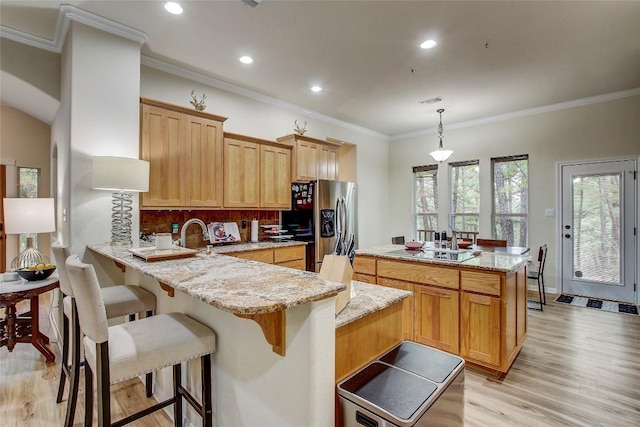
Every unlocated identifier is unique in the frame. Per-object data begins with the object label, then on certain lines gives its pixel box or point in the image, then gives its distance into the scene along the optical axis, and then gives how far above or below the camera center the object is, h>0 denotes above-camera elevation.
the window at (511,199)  5.18 +0.27
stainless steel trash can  1.05 -0.64
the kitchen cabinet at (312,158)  4.34 +0.85
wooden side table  2.59 -0.94
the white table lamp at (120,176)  2.37 +0.30
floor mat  4.07 -1.22
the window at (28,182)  4.41 +0.48
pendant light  4.63 +0.92
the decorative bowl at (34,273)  2.67 -0.50
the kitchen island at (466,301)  2.41 -0.71
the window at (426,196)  6.15 +0.38
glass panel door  4.33 -0.21
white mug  2.01 -0.17
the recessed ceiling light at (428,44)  2.97 +1.65
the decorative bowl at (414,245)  3.30 -0.32
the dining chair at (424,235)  6.20 -0.40
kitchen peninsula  1.04 -0.46
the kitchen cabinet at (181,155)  3.00 +0.62
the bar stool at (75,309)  1.79 -0.58
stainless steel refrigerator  4.31 -0.04
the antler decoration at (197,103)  3.41 +1.24
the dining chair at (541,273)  4.16 -0.82
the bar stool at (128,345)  1.21 -0.55
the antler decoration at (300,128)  4.52 +1.30
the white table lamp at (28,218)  3.03 -0.02
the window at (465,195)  5.62 +0.38
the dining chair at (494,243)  4.12 -0.37
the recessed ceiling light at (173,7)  2.42 +1.64
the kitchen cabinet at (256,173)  3.69 +0.54
